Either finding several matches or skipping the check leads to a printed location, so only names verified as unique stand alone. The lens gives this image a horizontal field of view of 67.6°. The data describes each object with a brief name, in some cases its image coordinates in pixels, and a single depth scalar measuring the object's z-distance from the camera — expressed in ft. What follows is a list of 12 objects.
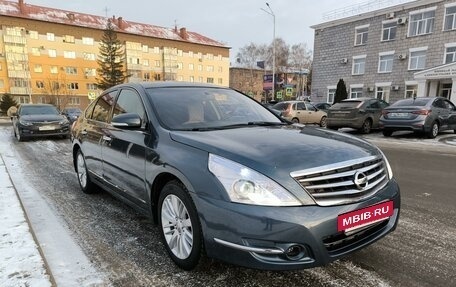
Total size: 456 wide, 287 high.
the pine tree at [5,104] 138.31
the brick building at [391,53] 87.86
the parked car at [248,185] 7.36
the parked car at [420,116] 39.50
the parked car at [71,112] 76.40
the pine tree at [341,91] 100.63
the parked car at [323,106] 82.25
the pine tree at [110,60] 184.14
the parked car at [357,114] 46.93
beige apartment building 175.73
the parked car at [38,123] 38.63
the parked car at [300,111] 57.55
